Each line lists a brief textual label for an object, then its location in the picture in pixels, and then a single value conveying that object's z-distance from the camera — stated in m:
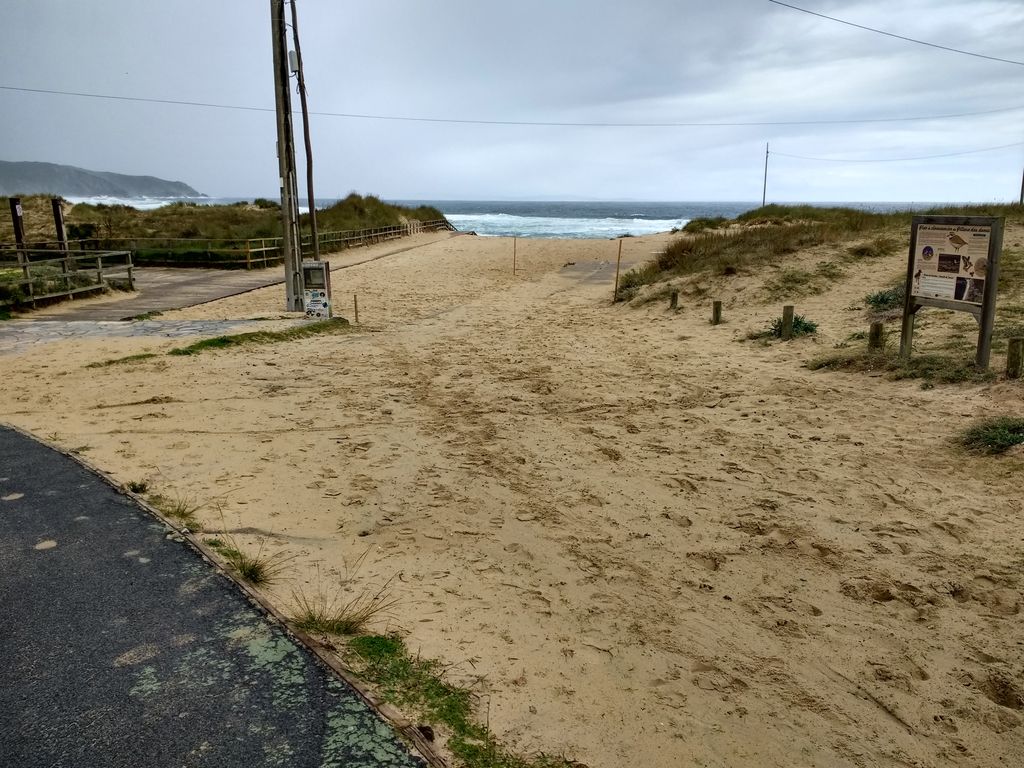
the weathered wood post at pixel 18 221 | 18.70
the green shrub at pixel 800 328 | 10.95
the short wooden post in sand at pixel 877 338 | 8.95
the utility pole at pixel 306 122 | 14.94
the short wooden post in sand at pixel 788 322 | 10.68
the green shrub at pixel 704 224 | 36.09
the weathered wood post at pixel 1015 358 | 7.07
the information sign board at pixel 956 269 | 7.23
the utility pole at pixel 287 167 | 14.80
